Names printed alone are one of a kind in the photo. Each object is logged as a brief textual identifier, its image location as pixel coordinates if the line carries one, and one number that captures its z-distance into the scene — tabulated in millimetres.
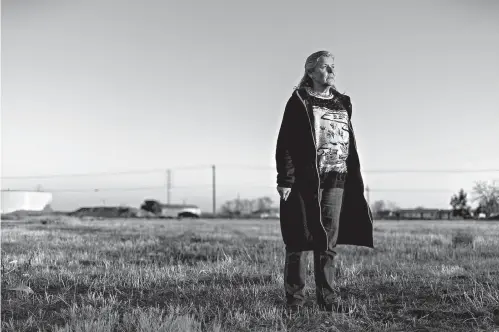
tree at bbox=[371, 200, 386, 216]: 125175
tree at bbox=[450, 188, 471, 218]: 88062
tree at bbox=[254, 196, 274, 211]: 124575
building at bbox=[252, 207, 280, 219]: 105656
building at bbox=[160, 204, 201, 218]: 90688
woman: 4379
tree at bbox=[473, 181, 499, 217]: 83250
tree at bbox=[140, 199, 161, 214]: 86562
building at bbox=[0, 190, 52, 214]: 70812
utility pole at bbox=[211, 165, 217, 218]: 70188
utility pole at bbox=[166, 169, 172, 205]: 89250
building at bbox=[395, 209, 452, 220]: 101900
